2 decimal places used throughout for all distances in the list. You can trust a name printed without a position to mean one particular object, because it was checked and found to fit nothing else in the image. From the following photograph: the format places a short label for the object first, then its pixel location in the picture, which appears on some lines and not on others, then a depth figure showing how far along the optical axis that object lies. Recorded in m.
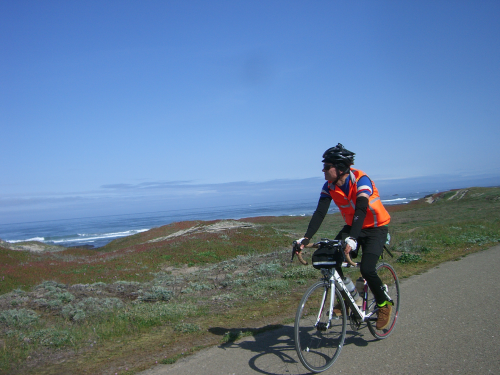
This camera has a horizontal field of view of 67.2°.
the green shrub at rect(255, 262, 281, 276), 10.85
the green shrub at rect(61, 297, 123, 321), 7.26
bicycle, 4.04
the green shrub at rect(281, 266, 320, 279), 9.51
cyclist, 4.45
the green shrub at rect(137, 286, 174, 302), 8.70
